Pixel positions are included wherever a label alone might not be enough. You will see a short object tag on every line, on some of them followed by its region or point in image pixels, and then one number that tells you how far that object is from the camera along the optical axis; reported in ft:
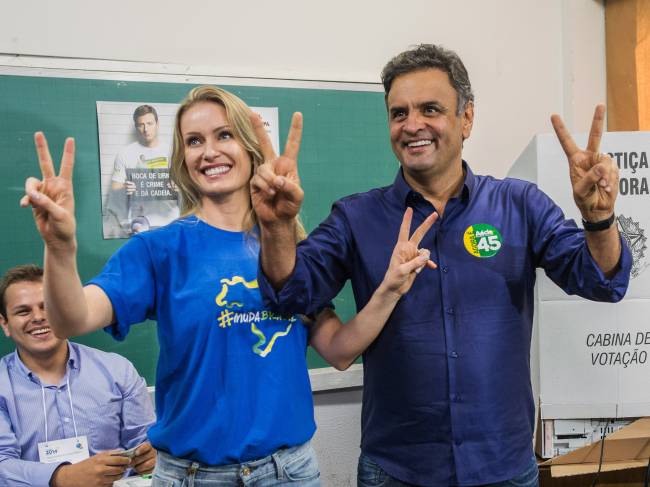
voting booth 6.46
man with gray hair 4.33
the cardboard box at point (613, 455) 6.52
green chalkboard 7.26
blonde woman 4.00
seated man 6.34
